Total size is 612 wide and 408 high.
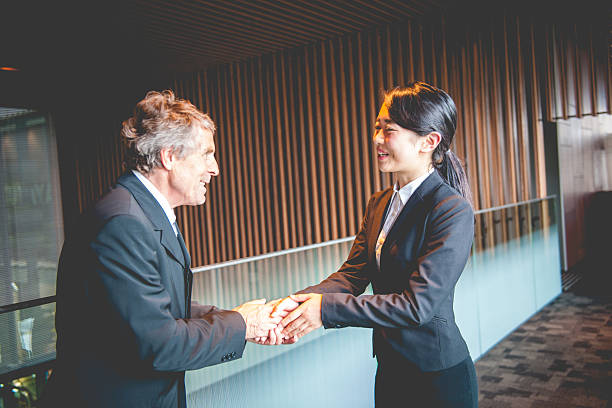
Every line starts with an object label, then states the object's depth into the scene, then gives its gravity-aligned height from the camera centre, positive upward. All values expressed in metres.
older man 1.17 -0.20
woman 1.42 -0.25
